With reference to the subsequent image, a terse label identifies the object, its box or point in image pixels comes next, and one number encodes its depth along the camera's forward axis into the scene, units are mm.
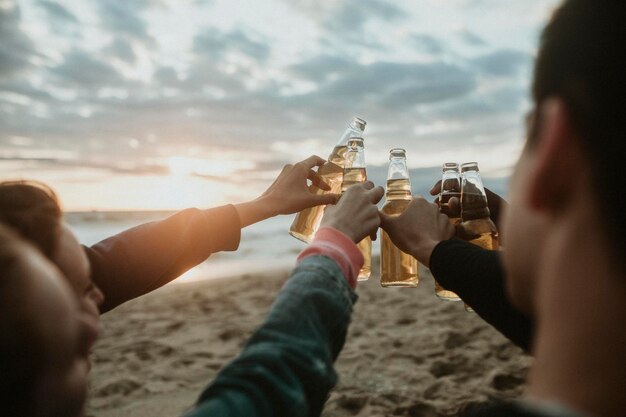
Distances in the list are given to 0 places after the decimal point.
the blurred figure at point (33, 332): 387
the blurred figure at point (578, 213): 354
